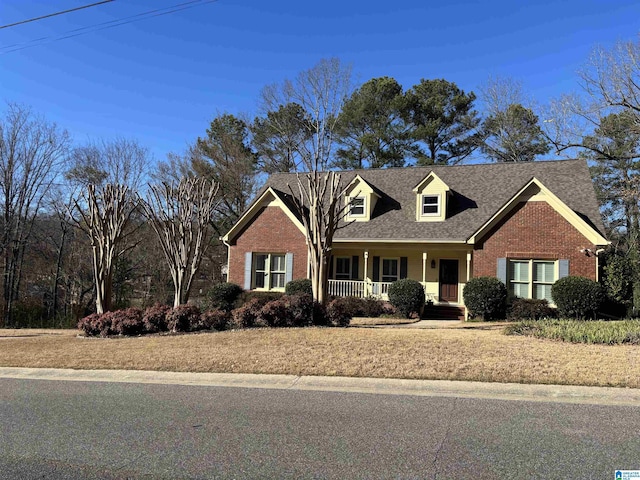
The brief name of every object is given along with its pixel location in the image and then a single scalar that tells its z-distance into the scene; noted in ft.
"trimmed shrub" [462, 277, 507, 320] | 56.75
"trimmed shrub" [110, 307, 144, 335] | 44.34
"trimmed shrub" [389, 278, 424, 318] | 59.77
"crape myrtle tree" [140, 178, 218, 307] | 53.62
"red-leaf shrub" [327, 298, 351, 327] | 44.57
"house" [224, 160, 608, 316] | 58.90
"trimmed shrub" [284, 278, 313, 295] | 66.13
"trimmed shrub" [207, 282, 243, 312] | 68.18
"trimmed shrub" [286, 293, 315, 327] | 43.98
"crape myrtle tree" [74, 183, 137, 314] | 53.65
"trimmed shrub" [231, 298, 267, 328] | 44.06
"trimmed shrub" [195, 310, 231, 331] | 43.96
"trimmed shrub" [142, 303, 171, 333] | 44.60
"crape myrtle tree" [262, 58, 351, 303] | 48.57
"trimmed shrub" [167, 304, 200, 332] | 44.16
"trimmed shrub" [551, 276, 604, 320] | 52.65
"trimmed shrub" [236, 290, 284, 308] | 65.27
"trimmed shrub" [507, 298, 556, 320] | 53.67
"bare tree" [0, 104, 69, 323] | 91.25
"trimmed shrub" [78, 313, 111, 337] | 45.34
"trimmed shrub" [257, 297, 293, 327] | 43.62
